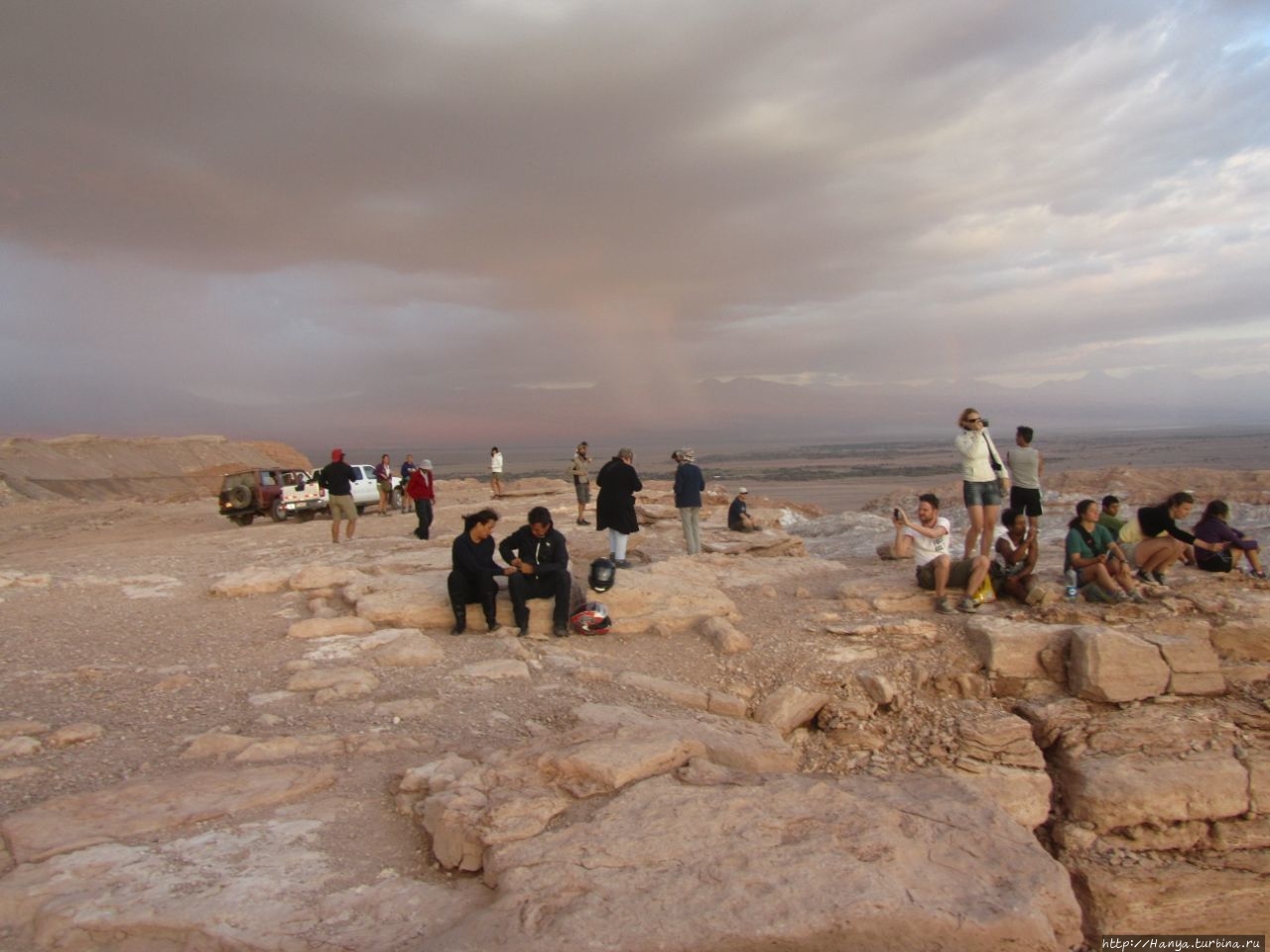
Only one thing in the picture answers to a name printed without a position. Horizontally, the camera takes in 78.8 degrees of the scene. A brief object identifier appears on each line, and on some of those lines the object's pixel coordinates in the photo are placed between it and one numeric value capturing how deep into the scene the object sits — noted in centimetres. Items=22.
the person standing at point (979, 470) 984
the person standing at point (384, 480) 2281
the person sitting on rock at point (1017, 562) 997
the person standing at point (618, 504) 1149
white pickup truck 2262
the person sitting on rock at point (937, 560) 985
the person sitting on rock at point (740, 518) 1669
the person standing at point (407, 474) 2111
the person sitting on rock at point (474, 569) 858
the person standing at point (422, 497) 1535
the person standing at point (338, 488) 1491
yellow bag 988
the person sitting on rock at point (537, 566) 868
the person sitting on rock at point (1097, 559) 949
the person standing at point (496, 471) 2433
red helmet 884
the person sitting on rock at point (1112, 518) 1062
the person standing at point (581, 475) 1806
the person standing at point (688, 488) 1307
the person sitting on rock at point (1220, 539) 1041
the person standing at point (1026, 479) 1106
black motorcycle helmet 936
